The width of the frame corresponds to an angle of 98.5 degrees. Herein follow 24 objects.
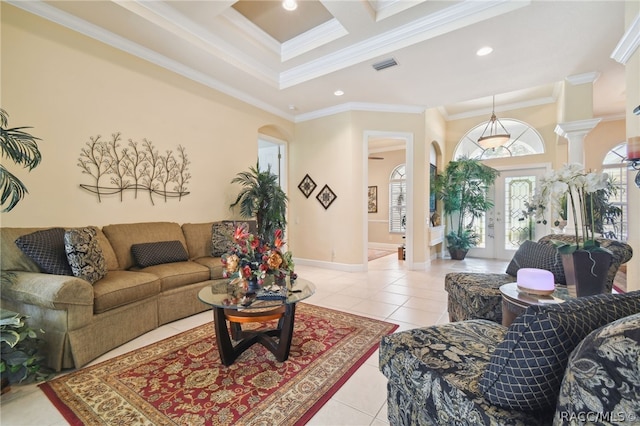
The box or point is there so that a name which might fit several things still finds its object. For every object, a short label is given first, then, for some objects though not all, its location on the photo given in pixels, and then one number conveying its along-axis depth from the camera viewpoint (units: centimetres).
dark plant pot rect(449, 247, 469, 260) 647
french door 618
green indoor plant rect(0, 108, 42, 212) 189
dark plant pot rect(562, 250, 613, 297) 164
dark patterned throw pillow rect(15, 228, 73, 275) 222
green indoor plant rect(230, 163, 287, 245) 451
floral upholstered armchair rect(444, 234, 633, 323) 215
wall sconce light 190
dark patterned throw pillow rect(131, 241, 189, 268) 304
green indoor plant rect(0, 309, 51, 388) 169
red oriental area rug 160
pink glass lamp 182
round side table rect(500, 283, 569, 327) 172
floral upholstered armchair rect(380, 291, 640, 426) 63
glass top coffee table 203
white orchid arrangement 166
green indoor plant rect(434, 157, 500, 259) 623
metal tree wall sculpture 305
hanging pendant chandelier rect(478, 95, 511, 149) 532
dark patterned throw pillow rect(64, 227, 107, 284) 231
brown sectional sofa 202
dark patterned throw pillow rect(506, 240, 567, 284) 250
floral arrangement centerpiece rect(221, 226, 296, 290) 227
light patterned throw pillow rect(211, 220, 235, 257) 375
